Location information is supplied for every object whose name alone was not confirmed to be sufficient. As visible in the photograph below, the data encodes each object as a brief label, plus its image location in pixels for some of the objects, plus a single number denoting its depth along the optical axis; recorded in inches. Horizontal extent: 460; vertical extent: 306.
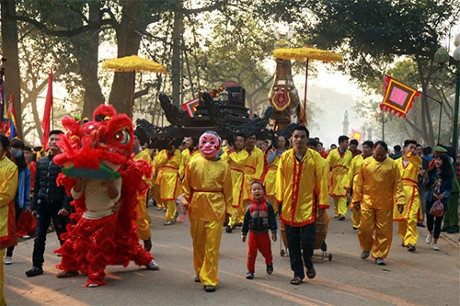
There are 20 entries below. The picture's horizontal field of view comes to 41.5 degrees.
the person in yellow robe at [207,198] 275.1
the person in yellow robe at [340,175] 568.1
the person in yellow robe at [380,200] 348.8
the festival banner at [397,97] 542.9
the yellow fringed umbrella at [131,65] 555.5
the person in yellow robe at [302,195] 292.8
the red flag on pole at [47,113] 483.5
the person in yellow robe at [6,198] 238.1
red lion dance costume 255.9
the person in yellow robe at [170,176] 506.6
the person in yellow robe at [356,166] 441.1
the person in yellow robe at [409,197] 403.2
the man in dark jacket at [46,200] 293.6
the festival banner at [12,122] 474.6
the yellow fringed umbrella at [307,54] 586.9
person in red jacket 301.0
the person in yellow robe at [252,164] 469.7
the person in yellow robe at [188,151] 496.7
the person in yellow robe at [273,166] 514.9
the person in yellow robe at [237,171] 467.2
